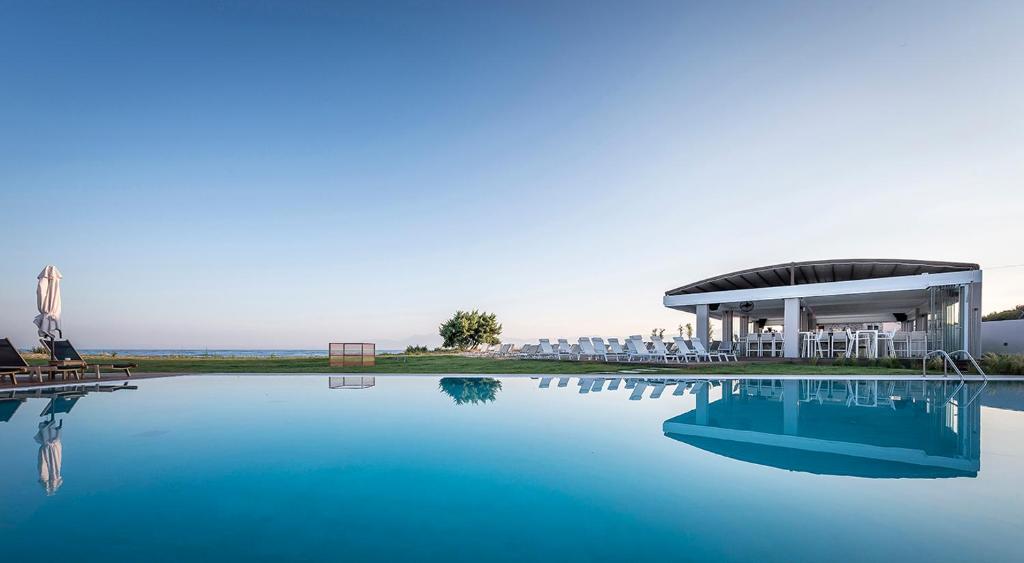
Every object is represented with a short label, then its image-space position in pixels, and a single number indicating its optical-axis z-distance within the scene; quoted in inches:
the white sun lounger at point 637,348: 671.1
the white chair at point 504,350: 924.5
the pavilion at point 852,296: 563.2
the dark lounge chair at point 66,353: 435.2
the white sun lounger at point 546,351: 816.3
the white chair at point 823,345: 670.5
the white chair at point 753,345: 747.4
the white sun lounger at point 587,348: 737.4
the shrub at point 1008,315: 1058.1
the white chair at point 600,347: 713.6
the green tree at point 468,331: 1600.6
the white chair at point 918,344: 625.3
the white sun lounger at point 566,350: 792.3
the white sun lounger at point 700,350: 654.5
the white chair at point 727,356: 661.9
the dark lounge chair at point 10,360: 378.3
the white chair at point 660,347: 700.0
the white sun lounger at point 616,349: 727.1
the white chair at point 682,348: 657.0
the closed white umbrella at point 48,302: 439.5
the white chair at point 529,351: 853.4
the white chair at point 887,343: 612.6
